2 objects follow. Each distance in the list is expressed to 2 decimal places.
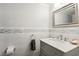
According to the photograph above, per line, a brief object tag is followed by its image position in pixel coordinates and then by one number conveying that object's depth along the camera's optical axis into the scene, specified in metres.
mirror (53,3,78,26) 1.16
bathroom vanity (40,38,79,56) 1.04
